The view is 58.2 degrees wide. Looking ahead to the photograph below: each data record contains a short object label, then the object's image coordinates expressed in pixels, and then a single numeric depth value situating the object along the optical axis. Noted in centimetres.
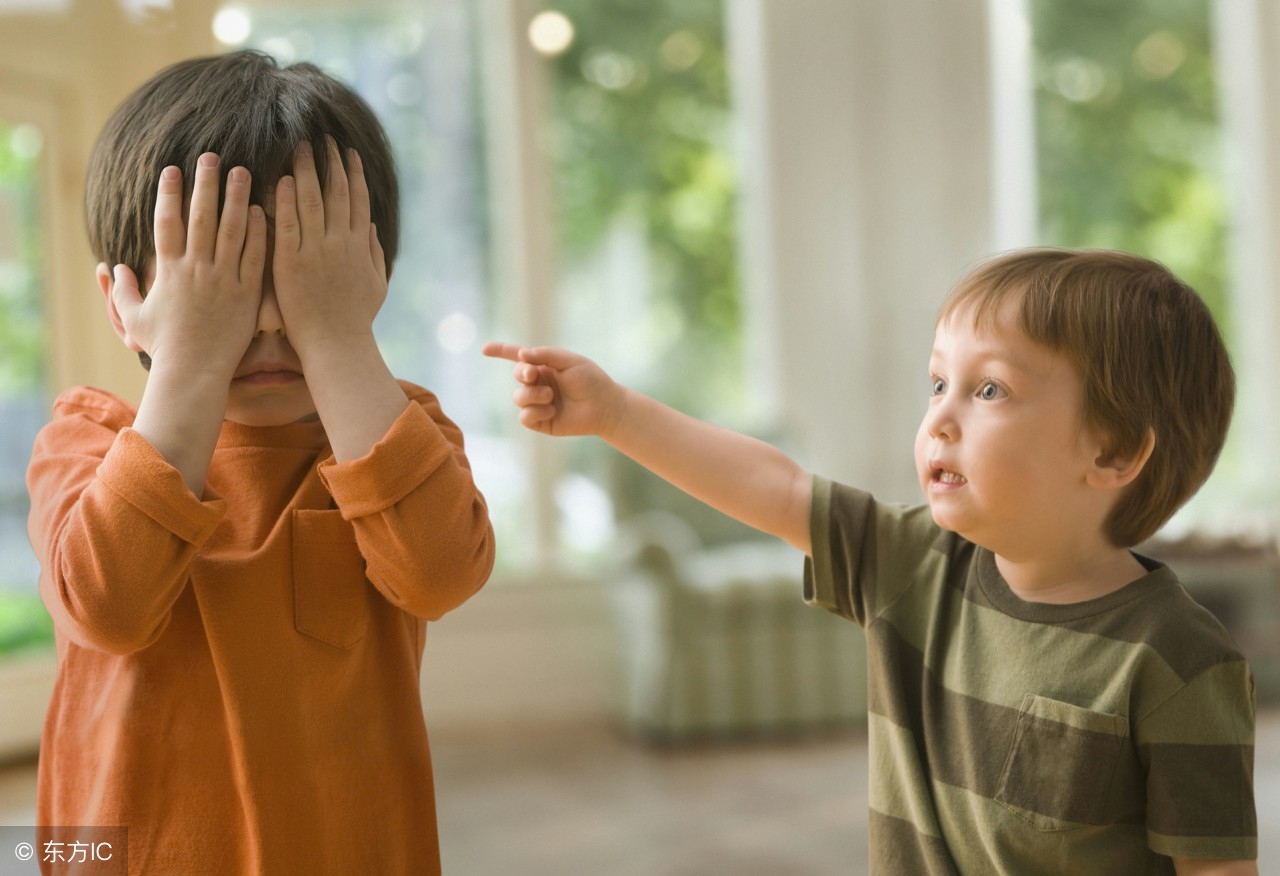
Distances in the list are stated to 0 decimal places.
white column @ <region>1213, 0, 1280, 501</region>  513
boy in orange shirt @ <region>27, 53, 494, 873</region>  79
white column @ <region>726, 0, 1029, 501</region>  477
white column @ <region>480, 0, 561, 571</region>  457
